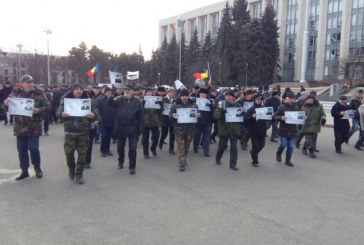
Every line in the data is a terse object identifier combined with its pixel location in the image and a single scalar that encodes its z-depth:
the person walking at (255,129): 8.45
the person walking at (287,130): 8.61
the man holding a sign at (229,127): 8.10
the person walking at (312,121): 9.78
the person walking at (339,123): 10.49
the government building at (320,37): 54.97
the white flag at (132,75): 19.55
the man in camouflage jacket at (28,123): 6.64
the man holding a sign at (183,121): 7.94
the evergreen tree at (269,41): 55.45
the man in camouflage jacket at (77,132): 6.59
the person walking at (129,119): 7.54
